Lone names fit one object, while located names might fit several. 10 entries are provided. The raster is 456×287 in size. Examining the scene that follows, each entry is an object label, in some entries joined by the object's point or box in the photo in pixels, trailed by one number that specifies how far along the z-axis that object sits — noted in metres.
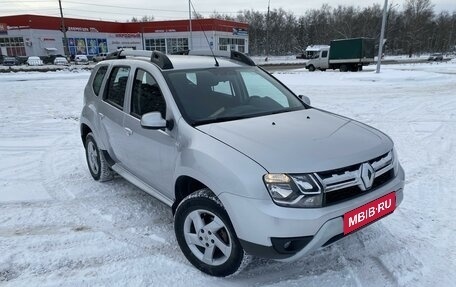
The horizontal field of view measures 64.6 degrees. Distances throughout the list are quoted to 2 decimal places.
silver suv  2.53
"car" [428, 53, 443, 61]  52.54
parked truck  33.28
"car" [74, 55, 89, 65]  52.41
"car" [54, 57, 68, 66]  48.80
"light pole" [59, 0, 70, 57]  53.11
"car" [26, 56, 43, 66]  48.72
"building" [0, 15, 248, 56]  59.50
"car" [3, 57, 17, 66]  48.75
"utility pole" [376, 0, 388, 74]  22.60
